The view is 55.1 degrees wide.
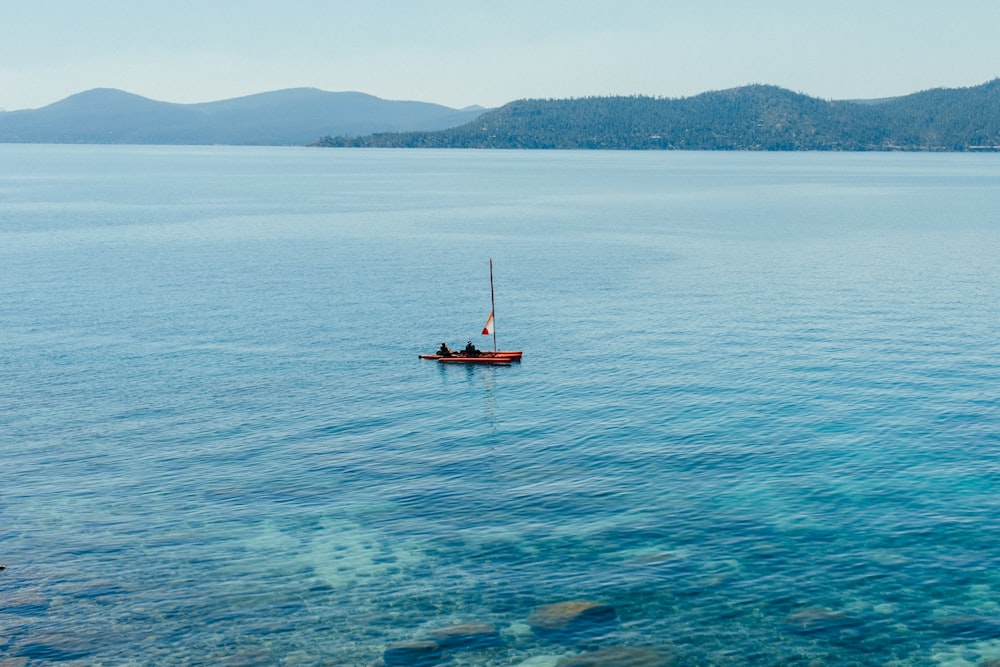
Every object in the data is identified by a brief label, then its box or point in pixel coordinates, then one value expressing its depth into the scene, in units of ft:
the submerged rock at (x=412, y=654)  115.55
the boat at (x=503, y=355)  261.44
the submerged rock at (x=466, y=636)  119.55
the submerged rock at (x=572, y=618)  121.80
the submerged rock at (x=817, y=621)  121.80
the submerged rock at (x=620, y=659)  114.42
